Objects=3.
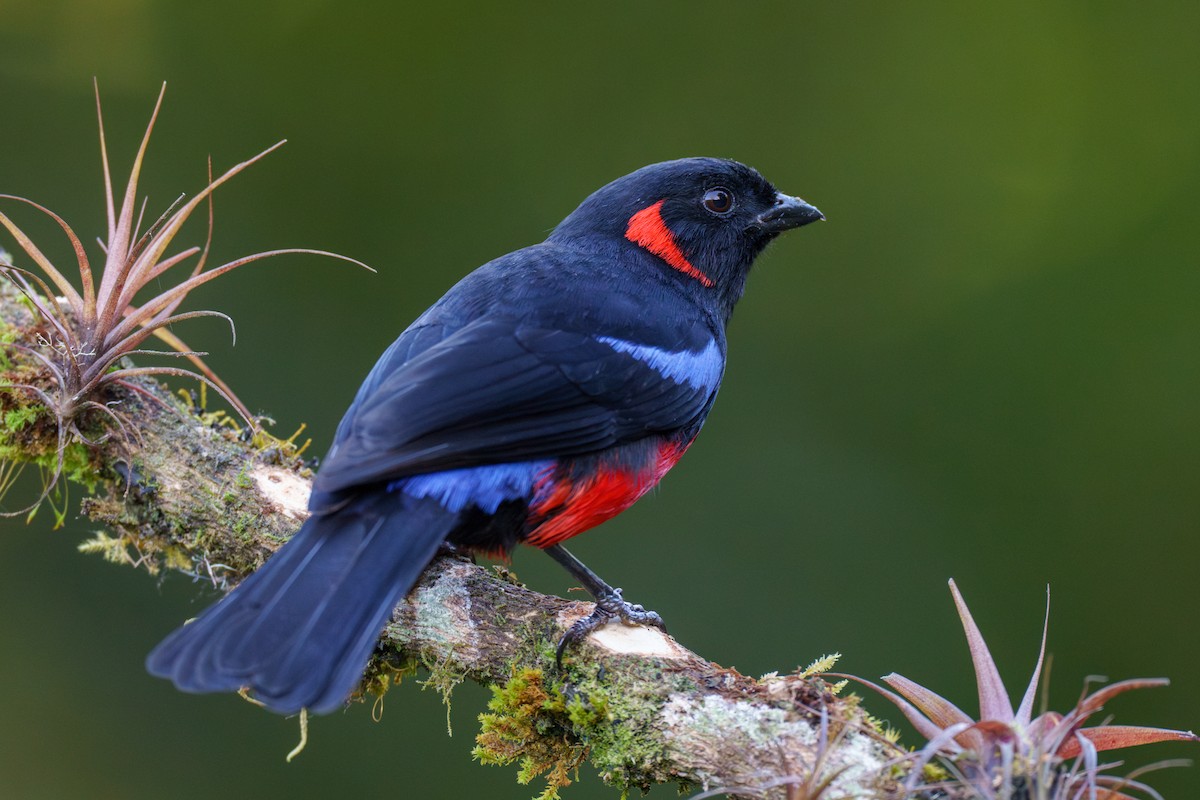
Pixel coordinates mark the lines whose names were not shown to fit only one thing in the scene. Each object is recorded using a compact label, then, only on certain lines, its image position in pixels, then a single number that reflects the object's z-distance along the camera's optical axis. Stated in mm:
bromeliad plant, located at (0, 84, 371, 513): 5969
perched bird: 4574
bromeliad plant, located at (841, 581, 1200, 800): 3471
